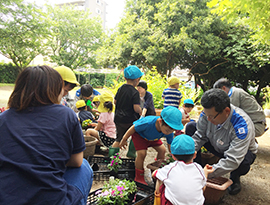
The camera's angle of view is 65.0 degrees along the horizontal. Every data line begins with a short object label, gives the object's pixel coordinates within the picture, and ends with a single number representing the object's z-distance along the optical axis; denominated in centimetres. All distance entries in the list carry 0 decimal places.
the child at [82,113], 441
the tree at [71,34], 2708
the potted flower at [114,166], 282
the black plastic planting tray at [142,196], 215
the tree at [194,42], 924
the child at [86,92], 461
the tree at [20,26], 1322
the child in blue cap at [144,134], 252
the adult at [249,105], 322
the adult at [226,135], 227
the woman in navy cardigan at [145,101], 461
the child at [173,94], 514
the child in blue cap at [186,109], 463
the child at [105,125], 378
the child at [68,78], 257
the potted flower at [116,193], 207
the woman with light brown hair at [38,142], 116
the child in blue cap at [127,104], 340
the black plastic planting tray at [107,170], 284
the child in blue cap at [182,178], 172
